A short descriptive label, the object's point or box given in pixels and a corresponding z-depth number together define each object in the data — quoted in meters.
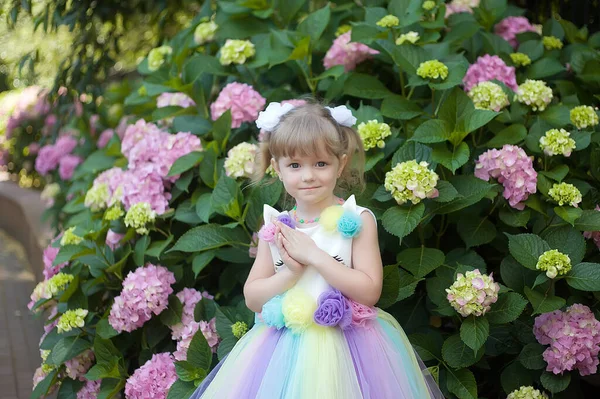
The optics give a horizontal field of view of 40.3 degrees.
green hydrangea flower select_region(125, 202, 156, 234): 2.97
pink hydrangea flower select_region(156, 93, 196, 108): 3.47
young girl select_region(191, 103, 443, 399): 1.99
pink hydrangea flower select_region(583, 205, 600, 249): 2.67
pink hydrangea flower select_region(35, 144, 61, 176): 5.13
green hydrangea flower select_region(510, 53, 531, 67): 3.35
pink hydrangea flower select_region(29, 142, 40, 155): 6.65
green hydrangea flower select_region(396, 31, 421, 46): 3.15
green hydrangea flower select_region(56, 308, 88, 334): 2.88
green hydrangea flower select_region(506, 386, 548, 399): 2.46
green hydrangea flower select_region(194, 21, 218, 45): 3.72
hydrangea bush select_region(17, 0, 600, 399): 2.48
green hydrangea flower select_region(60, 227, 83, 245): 3.25
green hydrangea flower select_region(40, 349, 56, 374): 3.01
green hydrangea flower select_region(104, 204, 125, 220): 3.11
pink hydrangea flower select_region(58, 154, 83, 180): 4.87
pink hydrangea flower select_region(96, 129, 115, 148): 4.68
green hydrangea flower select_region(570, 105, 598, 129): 2.94
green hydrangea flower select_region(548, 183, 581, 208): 2.62
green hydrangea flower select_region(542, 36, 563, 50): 3.52
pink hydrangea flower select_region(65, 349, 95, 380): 2.95
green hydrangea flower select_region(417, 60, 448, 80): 2.88
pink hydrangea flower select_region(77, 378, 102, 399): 2.95
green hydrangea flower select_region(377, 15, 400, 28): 3.20
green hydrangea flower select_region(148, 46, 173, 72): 3.84
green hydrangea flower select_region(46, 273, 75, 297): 3.07
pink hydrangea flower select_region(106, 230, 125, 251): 3.10
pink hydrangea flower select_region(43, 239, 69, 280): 3.31
